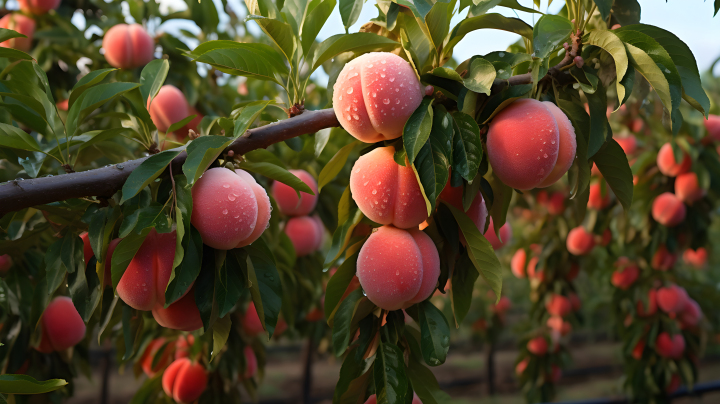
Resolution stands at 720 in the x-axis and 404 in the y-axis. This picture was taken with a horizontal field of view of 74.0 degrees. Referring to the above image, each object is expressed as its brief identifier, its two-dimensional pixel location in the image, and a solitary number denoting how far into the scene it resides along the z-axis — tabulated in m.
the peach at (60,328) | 1.15
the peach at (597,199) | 2.13
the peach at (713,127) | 1.98
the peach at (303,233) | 1.65
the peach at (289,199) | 1.63
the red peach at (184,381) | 1.45
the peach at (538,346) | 2.66
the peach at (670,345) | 2.25
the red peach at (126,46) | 1.50
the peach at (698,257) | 2.70
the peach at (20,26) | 1.55
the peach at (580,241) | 2.28
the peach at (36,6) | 1.59
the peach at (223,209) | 0.66
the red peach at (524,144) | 0.67
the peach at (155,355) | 1.66
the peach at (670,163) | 1.97
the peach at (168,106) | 1.47
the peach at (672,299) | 2.27
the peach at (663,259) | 2.20
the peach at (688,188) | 1.95
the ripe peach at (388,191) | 0.71
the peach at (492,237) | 1.07
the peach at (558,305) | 2.50
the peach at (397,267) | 0.73
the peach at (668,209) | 2.00
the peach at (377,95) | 0.67
